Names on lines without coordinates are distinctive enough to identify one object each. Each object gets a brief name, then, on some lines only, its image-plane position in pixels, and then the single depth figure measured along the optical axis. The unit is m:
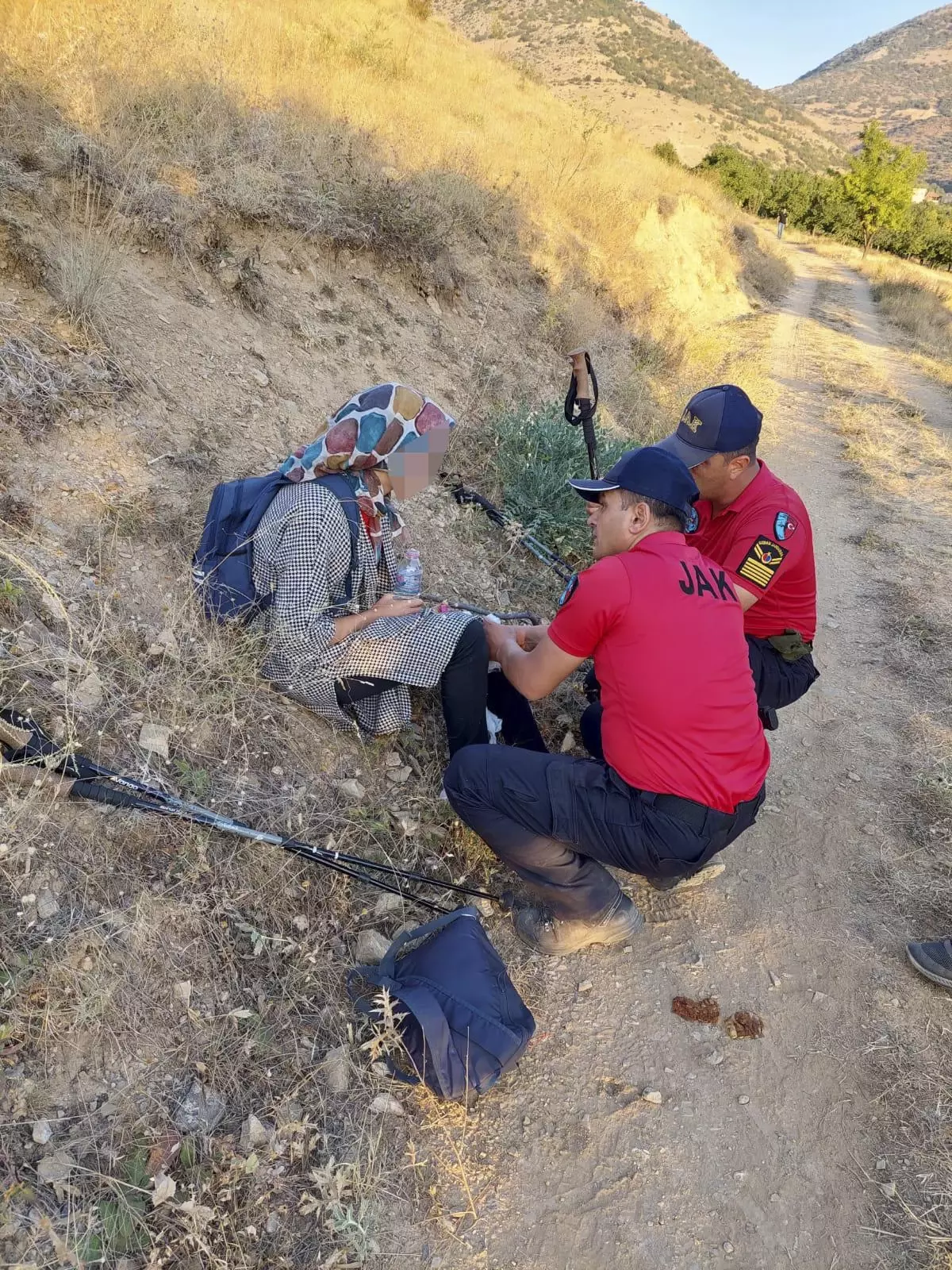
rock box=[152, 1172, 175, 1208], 1.55
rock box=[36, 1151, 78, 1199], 1.54
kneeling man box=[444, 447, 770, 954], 2.23
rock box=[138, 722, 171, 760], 2.30
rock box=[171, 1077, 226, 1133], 1.74
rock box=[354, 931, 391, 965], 2.26
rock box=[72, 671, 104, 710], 2.29
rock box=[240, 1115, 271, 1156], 1.75
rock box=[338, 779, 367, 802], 2.65
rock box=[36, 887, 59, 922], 1.86
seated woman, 2.54
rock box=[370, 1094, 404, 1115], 1.94
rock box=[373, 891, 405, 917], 2.39
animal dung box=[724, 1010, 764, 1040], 2.38
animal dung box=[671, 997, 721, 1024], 2.41
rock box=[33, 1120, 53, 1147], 1.58
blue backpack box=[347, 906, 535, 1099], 1.99
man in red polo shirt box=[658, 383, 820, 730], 3.06
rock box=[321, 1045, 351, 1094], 1.94
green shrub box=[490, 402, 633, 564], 4.70
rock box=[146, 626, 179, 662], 2.56
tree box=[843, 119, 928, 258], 28.67
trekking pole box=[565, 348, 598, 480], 3.98
